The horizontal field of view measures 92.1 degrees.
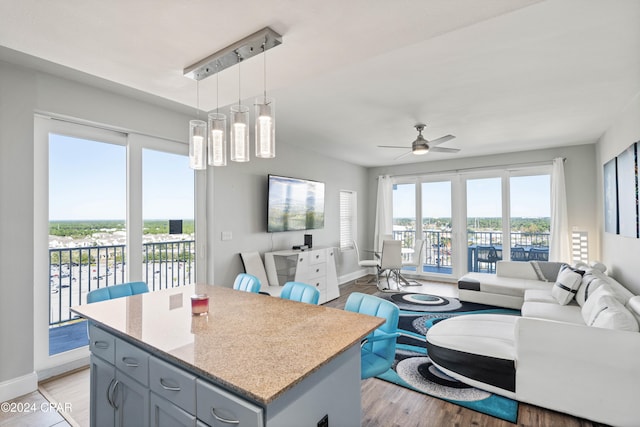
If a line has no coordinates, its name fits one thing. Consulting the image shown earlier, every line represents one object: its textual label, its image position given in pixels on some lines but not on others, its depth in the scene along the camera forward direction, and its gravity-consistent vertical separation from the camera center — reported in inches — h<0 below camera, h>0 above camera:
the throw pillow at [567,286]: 133.2 -31.0
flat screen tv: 183.0 +8.8
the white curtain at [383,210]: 280.7 +6.3
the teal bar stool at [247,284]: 102.3 -22.5
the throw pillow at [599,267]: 146.4 -24.9
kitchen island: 41.4 -21.7
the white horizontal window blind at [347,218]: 265.0 -0.8
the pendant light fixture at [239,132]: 67.7 +19.1
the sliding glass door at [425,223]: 258.8 -5.7
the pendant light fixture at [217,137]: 72.0 +19.1
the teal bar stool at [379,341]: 67.8 -28.6
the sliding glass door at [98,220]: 105.3 -0.4
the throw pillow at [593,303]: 99.8 -29.9
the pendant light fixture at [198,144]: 73.6 +17.9
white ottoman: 90.3 -42.1
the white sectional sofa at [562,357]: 77.6 -40.2
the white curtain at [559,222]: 205.3 -4.4
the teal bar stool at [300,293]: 86.8 -22.1
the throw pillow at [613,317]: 80.2 -27.9
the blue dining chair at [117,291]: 87.5 -21.9
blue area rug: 89.1 -54.2
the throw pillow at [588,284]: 117.9 -27.4
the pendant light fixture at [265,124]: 64.2 +19.5
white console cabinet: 174.2 -30.4
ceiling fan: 153.7 +37.3
